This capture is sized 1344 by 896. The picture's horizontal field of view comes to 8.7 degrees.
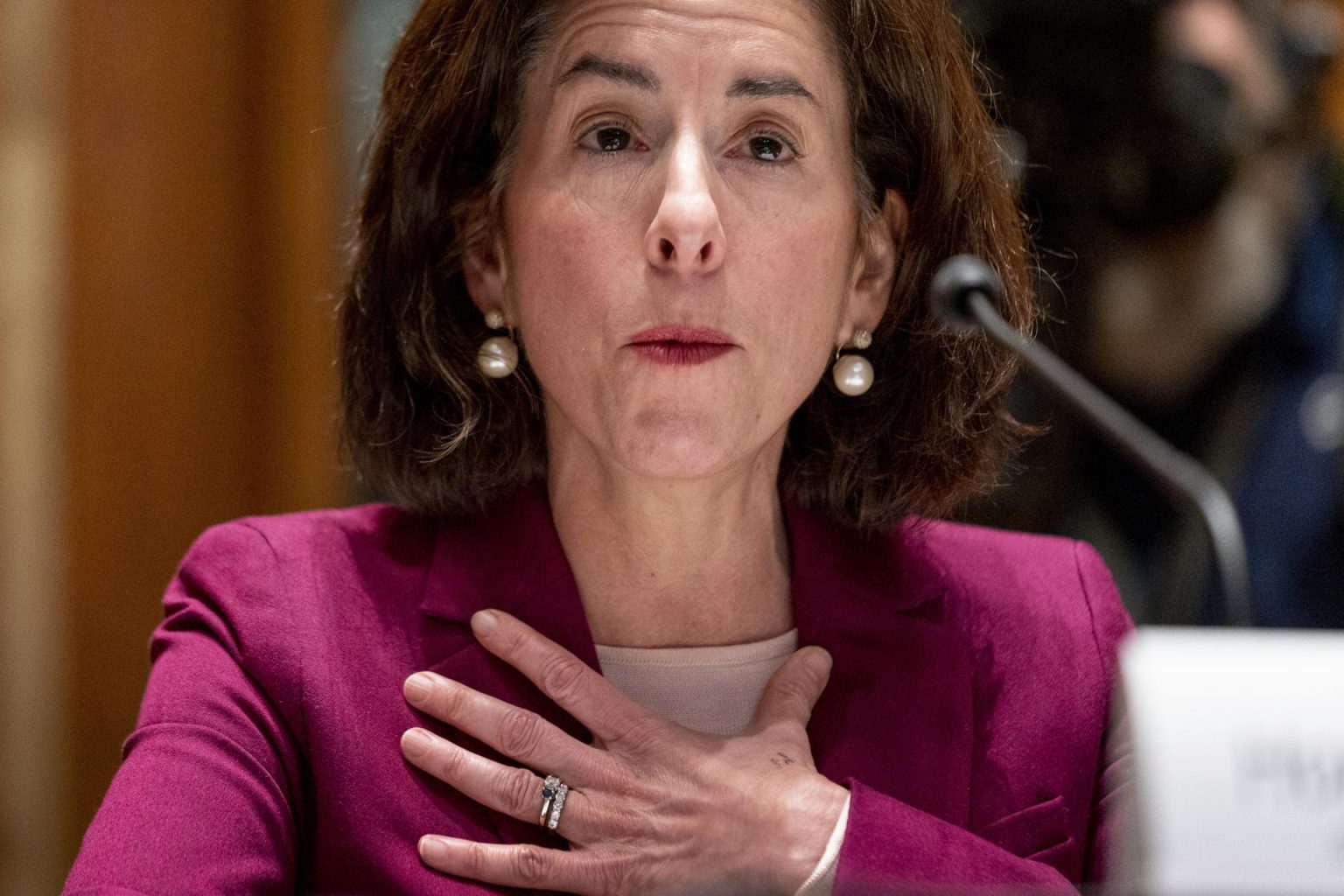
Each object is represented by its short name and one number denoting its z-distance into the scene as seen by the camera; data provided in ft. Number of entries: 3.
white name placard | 10.30
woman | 10.95
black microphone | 10.87
